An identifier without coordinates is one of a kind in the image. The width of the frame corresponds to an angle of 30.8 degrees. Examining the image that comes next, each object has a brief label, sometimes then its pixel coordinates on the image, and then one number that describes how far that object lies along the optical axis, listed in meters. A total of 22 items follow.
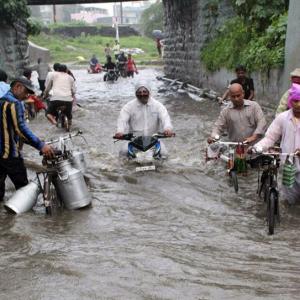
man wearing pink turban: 6.38
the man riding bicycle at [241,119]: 8.05
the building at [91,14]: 121.46
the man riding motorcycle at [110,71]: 31.12
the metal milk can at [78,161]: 8.02
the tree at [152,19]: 70.88
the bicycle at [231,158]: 7.75
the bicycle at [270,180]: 6.14
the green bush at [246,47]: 14.36
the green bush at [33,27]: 24.92
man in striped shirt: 6.59
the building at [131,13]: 139.24
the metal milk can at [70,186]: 6.72
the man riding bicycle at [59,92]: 13.21
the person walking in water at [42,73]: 19.82
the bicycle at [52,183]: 6.70
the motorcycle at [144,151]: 8.68
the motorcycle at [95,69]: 39.31
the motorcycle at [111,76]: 31.14
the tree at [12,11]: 18.16
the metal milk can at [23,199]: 6.72
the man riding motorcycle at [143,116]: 8.94
